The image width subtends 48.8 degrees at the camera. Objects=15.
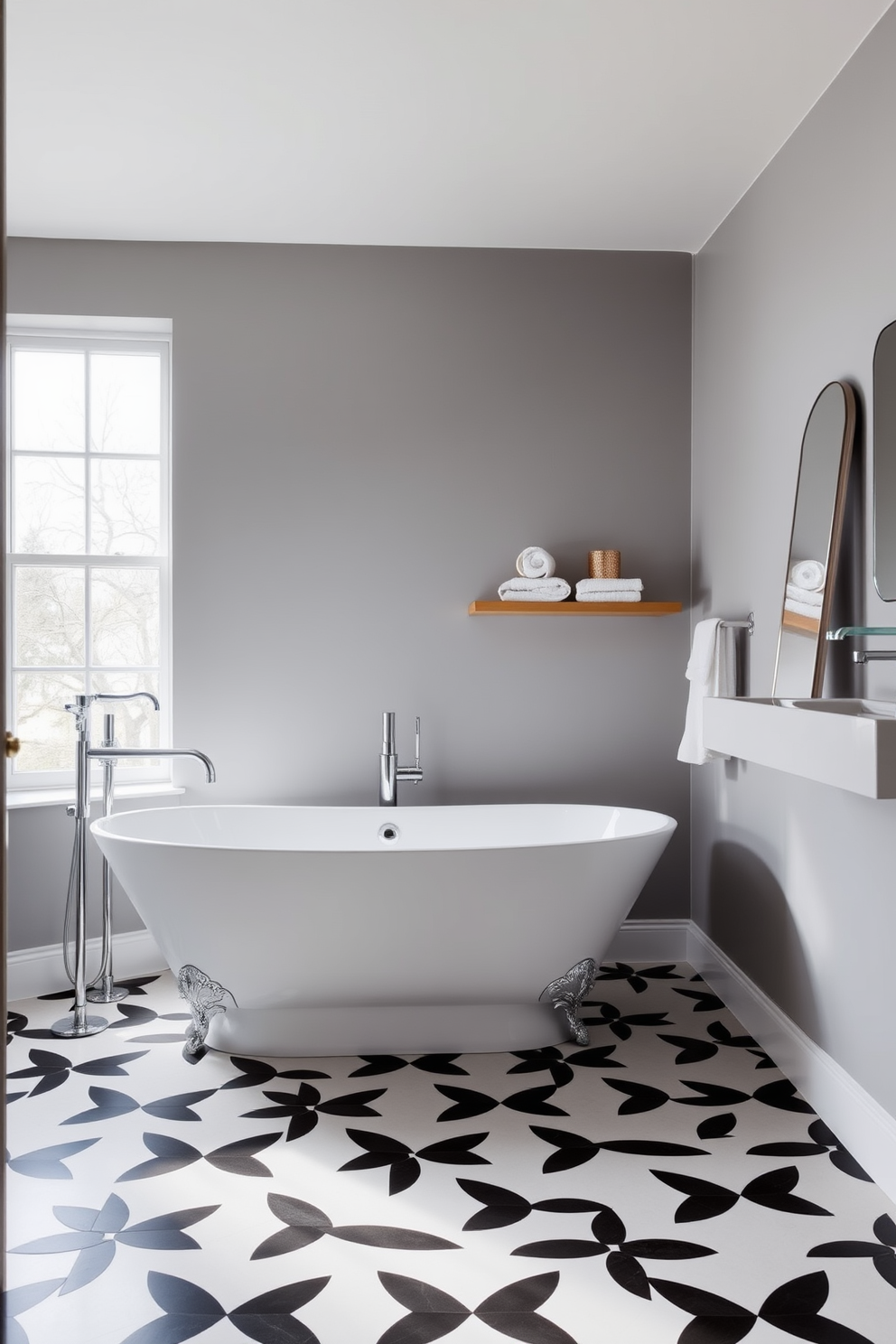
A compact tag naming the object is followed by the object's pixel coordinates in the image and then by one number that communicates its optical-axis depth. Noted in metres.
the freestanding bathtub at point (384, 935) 2.67
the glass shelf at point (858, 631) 1.71
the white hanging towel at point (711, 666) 3.29
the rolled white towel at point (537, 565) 3.62
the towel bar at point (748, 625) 3.20
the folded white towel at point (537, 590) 3.60
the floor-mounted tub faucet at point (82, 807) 3.21
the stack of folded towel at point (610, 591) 3.62
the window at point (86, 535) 3.78
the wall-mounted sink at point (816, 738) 1.53
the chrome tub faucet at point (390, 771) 3.59
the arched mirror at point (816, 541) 2.47
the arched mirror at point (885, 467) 2.24
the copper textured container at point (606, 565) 3.67
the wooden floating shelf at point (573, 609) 3.61
